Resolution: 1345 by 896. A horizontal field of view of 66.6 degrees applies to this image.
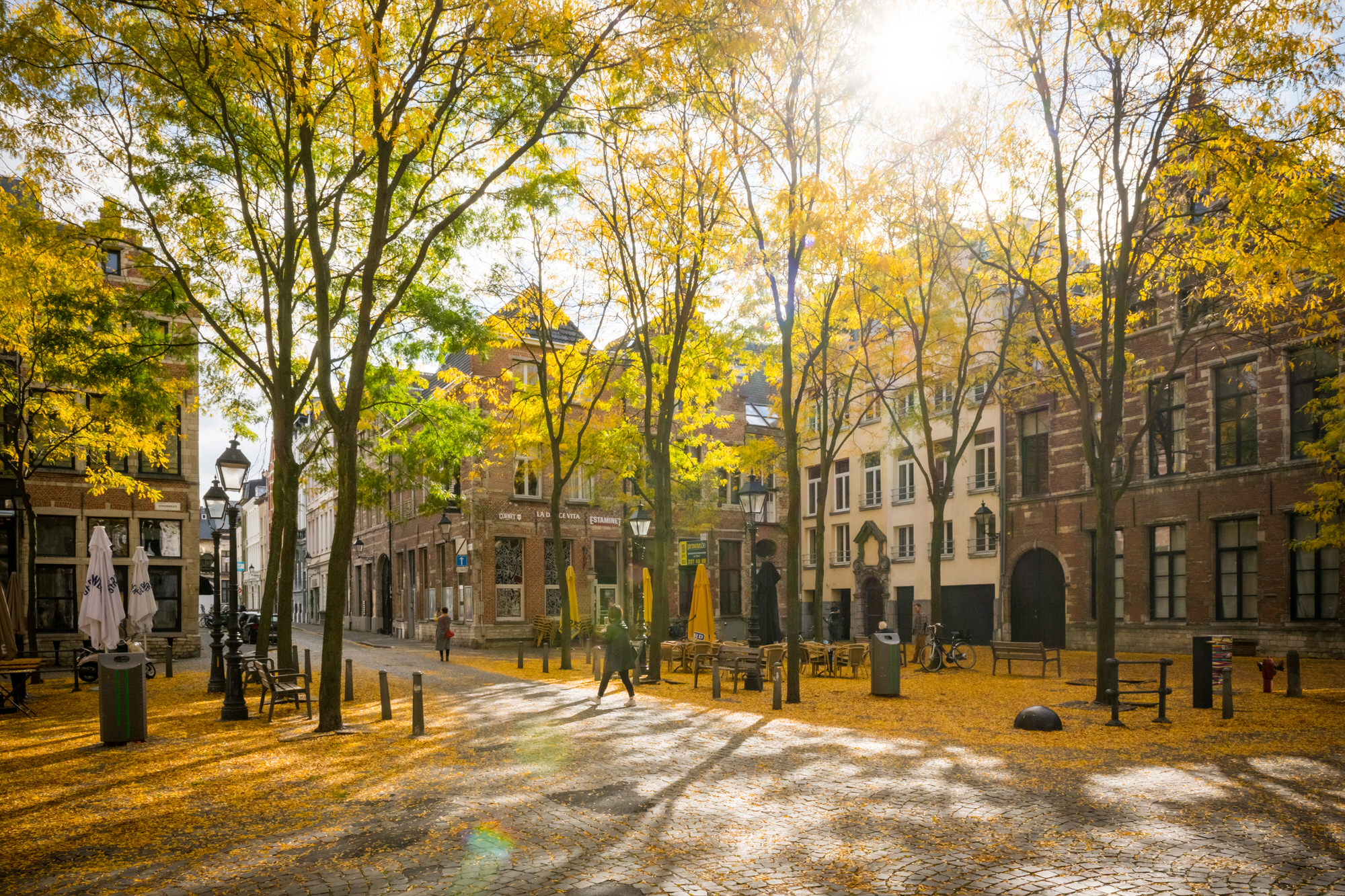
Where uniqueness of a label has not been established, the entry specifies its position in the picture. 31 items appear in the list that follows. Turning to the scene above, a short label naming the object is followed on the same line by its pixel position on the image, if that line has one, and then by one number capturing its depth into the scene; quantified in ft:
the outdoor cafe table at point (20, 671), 51.62
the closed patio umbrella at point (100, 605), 63.36
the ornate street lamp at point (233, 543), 47.14
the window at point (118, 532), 102.72
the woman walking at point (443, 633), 91.81
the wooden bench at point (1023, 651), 68.03
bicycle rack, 41.93
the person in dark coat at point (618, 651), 51.88
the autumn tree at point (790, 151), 52.29
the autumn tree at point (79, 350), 50.98
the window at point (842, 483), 149.38
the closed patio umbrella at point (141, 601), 72.90
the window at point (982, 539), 118.19
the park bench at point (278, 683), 46.91
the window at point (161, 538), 105.81
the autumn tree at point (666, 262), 60.59
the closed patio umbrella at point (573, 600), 83.25
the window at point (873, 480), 141.79
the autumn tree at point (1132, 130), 43.11
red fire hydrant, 53.55
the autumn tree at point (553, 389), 77.66
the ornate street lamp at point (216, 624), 57.77
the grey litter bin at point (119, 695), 38.99
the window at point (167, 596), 106.42
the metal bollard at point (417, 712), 40.88
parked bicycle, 75.61
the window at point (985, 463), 120.26
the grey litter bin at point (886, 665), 55.47
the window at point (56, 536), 99.30
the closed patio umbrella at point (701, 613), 73.97
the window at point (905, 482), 135.23
